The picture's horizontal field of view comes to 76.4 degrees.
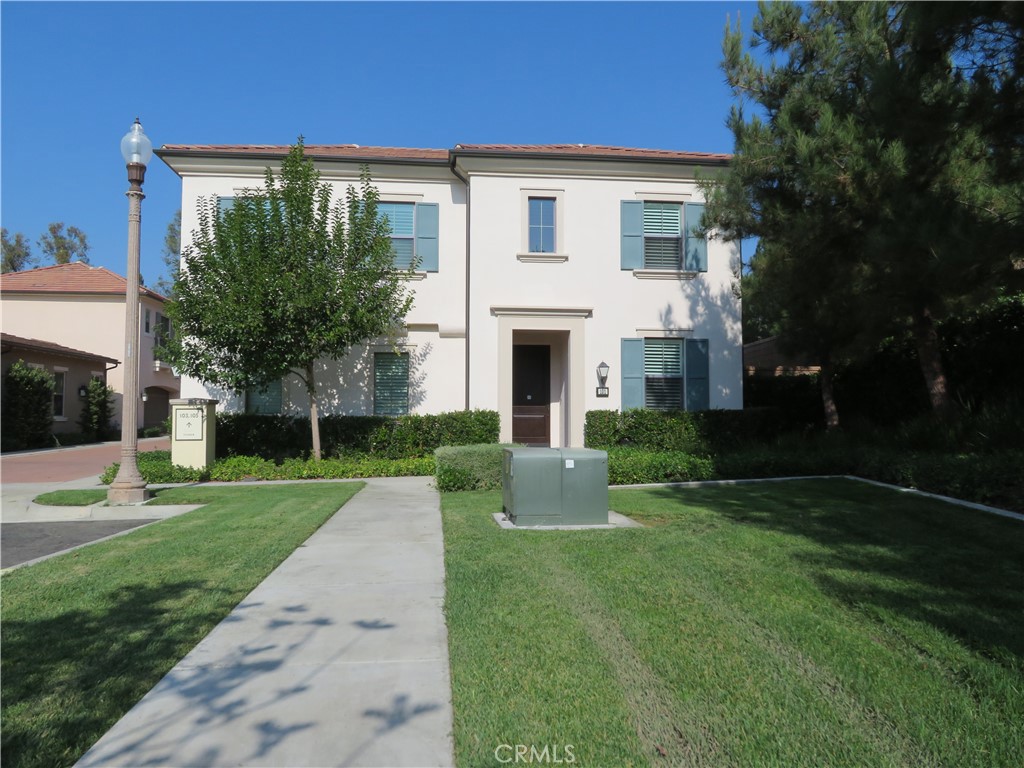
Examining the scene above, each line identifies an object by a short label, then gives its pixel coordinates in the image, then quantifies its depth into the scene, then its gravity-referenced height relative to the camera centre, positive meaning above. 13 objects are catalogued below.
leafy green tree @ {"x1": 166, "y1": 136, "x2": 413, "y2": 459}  11.62 +2.44
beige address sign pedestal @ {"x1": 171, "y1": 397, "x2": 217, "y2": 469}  12.12 -0.30
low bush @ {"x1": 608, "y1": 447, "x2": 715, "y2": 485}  11.11 -0.86
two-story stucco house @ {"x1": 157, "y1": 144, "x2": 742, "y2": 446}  14.27 +3.21
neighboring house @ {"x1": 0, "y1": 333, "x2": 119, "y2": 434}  21.59 +1.96
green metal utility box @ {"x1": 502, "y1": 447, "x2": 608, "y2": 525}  7.39 -0.80
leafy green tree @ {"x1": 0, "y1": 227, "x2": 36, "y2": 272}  52.38 +13.48
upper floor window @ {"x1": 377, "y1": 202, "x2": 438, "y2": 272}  14.66 +4.21
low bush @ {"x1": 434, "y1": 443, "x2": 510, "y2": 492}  10.56 -0.78
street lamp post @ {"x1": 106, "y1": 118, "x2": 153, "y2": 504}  9.54 +1.47
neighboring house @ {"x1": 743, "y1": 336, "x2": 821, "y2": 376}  19.18 +2.37
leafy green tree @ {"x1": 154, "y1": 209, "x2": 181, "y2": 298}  41.38 +11.80
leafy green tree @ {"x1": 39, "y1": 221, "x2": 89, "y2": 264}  53.31 +14.36
